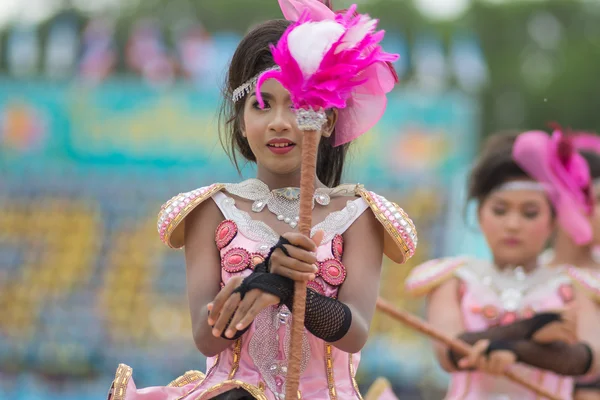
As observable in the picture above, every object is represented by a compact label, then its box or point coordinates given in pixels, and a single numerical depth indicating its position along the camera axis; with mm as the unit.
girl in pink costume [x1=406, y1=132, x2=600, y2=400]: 10367
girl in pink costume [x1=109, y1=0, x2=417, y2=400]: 6496
